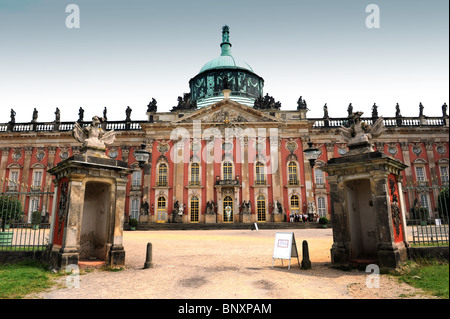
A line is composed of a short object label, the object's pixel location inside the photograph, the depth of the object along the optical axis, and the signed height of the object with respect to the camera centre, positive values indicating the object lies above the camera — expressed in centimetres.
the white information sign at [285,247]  931 -88
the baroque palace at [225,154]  3484 +763
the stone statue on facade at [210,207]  3400 +131
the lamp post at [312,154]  1153 +235
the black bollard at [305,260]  915 -124
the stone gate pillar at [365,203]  855 +40
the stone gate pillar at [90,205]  892 +52
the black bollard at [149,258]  941 -116
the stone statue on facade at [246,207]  3391 +124
